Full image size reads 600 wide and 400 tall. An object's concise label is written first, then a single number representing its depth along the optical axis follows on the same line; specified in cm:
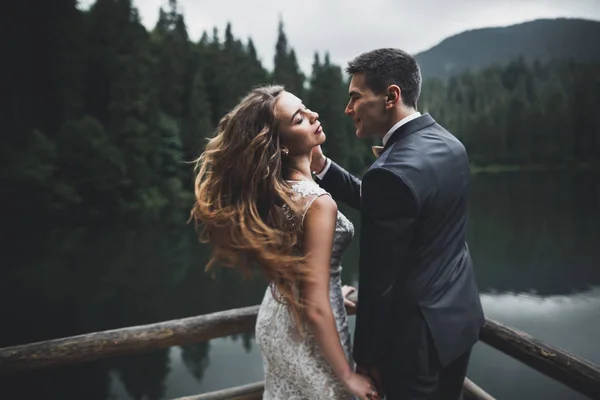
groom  150
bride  162
